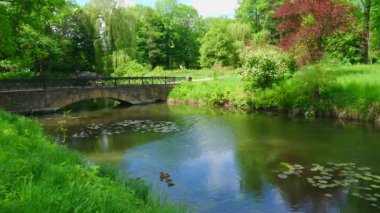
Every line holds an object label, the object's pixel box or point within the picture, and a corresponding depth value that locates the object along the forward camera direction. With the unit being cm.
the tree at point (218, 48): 4626
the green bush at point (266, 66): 2522
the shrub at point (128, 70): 4105
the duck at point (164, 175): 1087
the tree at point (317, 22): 2428
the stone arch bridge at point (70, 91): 2588
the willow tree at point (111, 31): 4141
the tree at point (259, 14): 4716
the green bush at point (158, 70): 4728
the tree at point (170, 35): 5856
